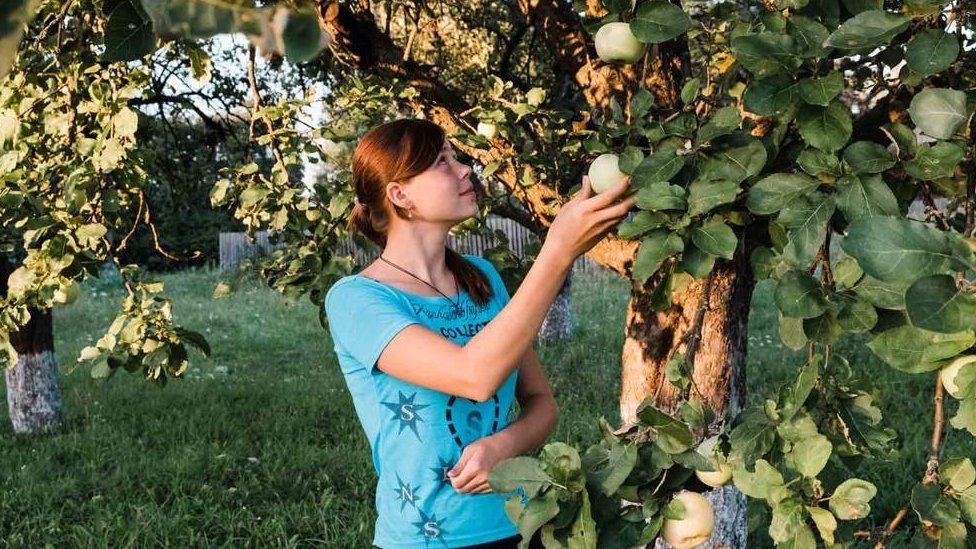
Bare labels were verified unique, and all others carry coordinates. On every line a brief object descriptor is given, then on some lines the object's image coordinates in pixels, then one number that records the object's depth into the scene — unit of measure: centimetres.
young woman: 147
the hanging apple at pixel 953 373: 101
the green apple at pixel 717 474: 129
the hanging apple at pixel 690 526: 129
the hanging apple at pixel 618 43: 145
